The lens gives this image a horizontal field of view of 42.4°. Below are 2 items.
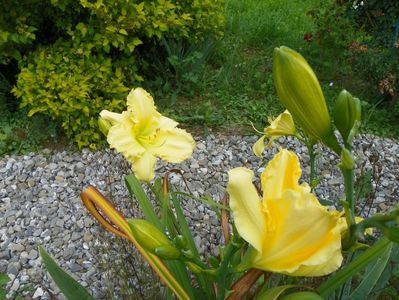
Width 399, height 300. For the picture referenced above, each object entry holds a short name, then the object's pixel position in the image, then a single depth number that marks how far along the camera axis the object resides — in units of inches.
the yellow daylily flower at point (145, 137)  33.8
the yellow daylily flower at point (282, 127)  41.1
